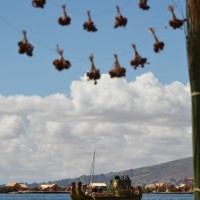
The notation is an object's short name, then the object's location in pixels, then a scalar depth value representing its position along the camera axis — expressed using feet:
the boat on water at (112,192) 290.21
